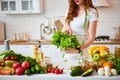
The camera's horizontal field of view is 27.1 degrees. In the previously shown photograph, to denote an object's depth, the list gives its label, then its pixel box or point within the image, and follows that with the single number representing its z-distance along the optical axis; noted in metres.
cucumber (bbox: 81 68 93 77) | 2.10
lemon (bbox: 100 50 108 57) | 2.22
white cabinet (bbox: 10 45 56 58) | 4.48
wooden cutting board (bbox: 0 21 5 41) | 5.00
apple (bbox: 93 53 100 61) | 2.25
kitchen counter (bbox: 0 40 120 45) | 4.32
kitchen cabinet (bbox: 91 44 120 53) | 4.30
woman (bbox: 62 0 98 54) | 2.38
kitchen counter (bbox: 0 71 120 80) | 2.07
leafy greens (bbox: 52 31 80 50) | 2.01
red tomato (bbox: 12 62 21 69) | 2.21
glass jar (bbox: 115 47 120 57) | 2.31
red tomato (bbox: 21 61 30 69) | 2.19
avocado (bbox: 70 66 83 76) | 2.11
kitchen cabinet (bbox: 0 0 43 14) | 4.73
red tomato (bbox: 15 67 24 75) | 2.17
